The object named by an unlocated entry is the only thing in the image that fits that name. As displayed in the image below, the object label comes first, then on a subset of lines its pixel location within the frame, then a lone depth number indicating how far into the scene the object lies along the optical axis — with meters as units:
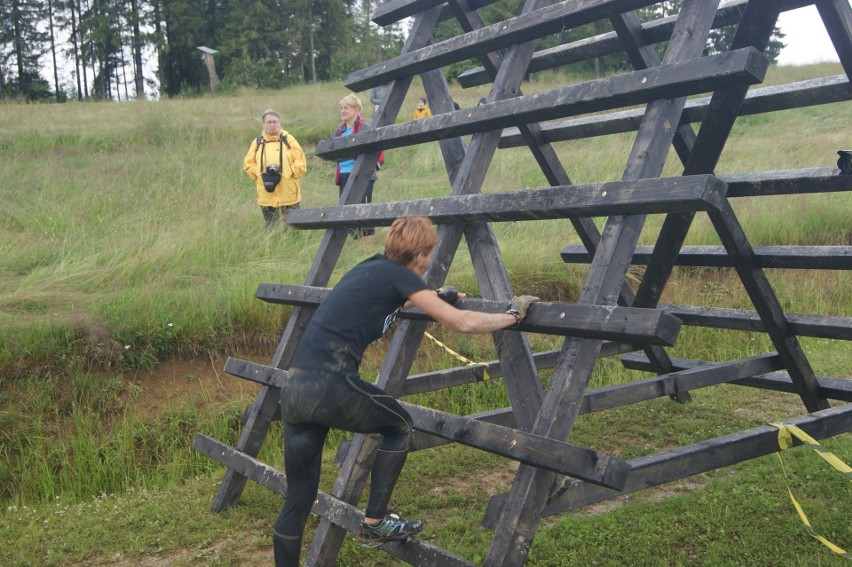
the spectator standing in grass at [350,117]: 10.70
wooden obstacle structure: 3.64
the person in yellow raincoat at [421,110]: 17.78
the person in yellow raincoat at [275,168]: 11.38
